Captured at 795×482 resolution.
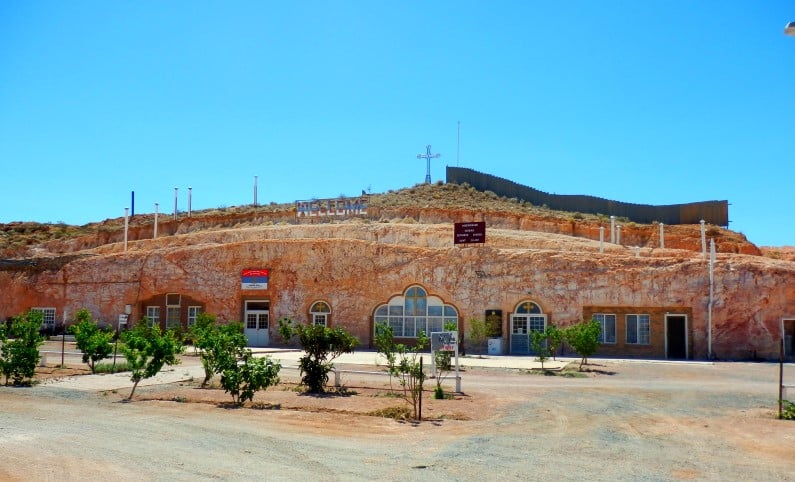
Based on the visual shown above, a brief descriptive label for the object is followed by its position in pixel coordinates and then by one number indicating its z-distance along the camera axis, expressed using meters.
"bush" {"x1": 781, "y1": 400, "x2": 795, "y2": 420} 14.07
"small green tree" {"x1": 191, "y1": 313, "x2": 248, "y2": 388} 16.56
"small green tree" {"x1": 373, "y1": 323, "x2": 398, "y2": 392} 17.62
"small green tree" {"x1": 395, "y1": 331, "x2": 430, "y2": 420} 14.40
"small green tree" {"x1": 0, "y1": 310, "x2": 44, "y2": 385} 18.61
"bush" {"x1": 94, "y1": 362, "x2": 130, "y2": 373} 21.93
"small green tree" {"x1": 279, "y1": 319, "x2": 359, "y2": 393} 18.06
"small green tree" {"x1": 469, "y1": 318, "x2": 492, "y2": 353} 31.42
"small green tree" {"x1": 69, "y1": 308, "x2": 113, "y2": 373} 21.06
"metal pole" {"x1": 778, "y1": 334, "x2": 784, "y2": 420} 14.06
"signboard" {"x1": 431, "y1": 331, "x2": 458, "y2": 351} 16.97
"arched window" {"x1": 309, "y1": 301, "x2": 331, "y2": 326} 35.78
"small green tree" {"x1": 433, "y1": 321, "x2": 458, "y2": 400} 16.92
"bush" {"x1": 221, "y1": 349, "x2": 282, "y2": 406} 15.62
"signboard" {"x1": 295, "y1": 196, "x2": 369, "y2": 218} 44.72
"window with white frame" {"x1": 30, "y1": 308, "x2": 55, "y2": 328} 41.31
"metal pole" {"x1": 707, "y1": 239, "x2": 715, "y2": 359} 29.69
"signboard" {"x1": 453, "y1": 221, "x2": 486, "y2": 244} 33.91
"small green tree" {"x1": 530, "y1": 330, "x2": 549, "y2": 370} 25.15
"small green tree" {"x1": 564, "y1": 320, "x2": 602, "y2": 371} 25.16
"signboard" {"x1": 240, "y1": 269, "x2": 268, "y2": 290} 36.56
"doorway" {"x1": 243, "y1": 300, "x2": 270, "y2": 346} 36.75
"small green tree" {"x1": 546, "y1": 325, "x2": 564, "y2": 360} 26.50
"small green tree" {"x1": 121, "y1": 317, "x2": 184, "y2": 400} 16.83
